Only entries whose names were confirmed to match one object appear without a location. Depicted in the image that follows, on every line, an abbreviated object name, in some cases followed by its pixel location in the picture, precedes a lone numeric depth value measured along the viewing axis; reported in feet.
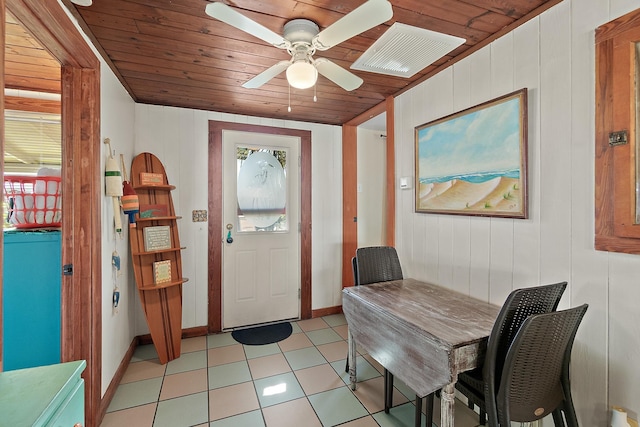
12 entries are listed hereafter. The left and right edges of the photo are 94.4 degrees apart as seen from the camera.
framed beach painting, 5.49
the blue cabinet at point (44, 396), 2.26
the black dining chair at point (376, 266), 7.67
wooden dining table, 4.31
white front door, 10.52
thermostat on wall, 8.25
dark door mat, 9.67
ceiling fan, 3.90
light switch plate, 10.00
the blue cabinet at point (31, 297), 6.12
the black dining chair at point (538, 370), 3.74
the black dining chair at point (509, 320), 4.03
